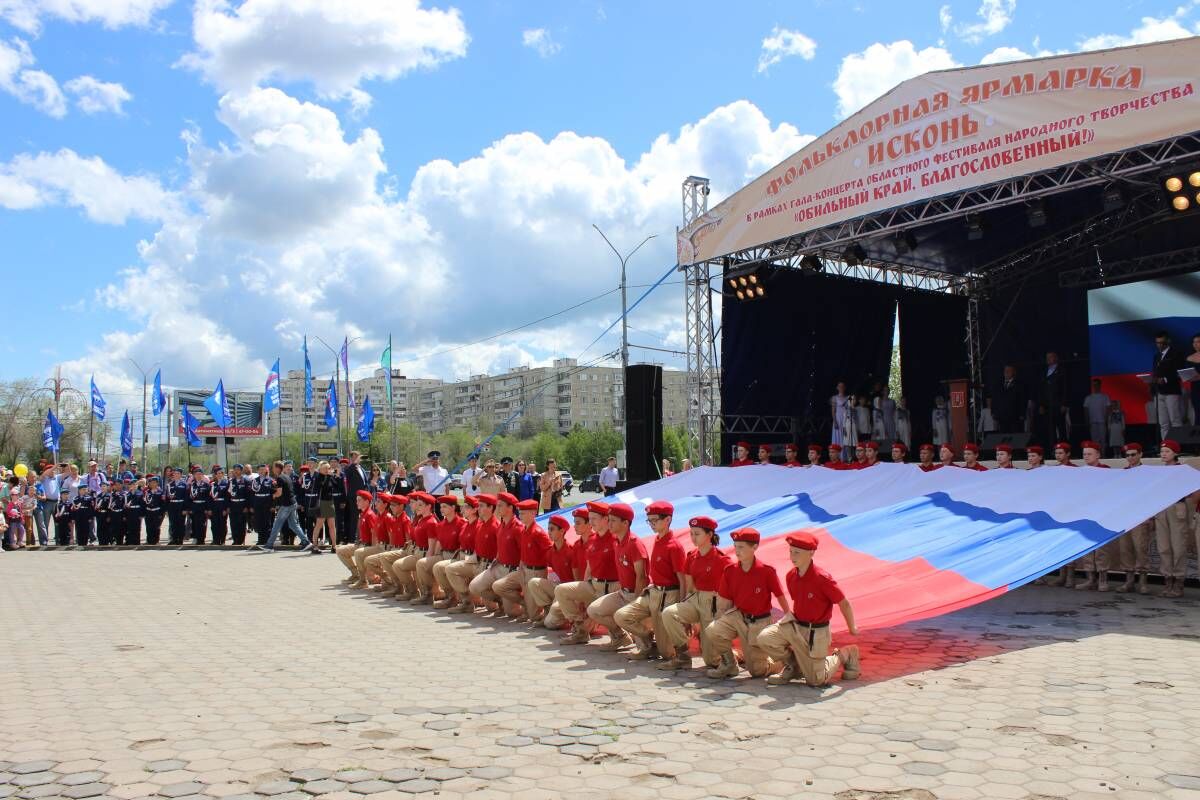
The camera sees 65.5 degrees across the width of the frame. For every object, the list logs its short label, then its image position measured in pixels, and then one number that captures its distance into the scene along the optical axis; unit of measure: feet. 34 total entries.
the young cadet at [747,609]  18.94
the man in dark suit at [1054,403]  46.96
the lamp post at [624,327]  71.31
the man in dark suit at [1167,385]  39.83
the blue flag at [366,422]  101.40
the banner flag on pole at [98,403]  122.52
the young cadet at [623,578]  21.97
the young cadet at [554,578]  24.45
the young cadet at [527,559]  25.87
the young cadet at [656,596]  21.06
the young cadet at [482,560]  27.37
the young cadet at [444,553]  29.09
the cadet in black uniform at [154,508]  54.70
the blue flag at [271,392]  113.29
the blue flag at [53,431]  93.61
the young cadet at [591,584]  22.94
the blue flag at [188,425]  113.80
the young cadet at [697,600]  19.99
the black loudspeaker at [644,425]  51.80
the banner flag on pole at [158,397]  124.06
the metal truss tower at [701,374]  49.32
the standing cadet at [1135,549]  29.58
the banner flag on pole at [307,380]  116.82
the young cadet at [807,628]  18.02
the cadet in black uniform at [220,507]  52.70
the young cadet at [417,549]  30.42
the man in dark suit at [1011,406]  48.62
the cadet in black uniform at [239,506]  51.90
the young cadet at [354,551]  33.96
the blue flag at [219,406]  96.00
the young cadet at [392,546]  31.71
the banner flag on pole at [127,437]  129.80
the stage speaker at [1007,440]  43.29
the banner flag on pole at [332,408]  106.41
